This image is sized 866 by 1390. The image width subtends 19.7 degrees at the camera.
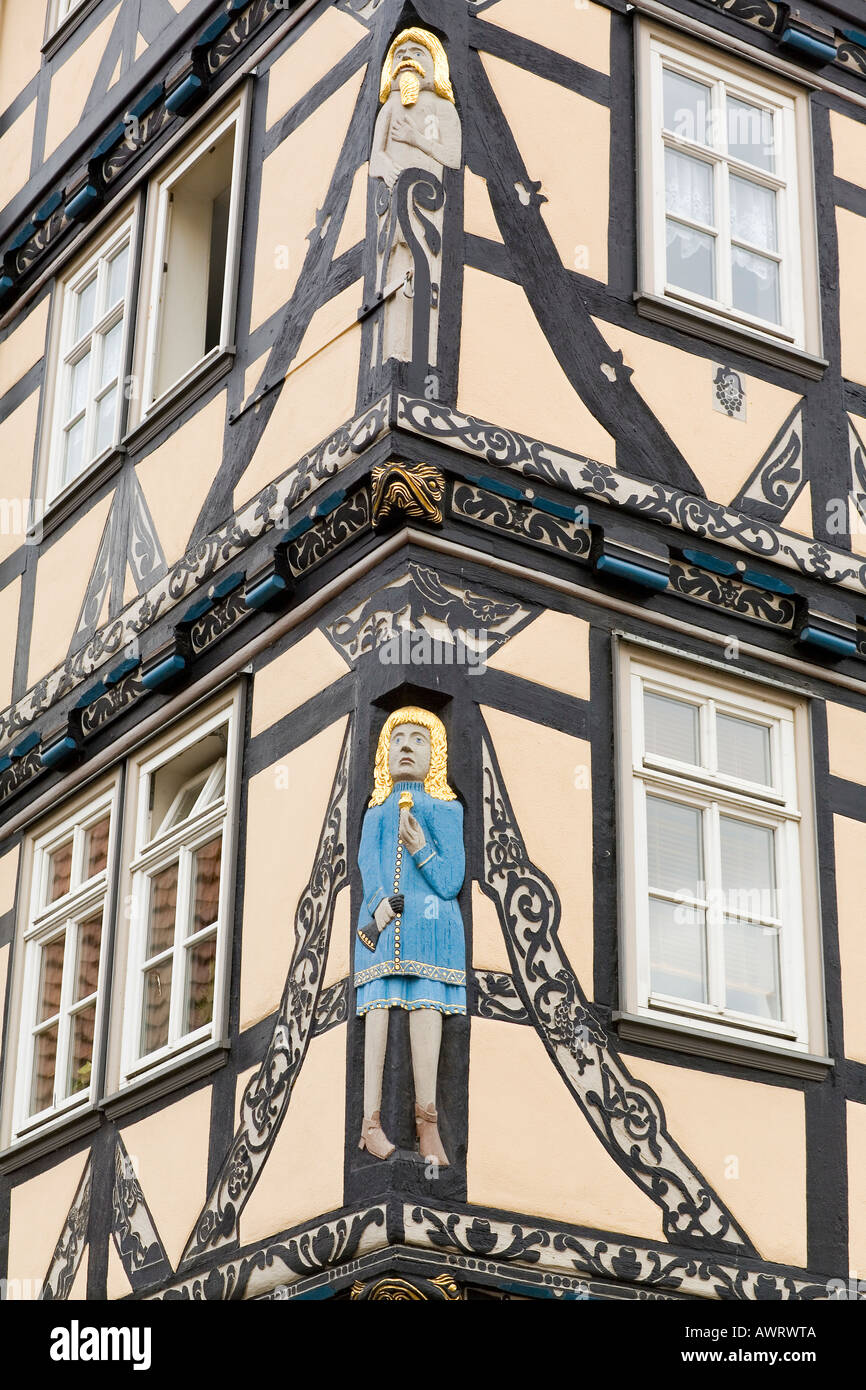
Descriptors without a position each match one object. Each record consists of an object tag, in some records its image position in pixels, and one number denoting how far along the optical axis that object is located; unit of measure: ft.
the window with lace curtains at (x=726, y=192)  37.88
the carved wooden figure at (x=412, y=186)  34.09
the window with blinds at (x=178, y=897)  35.06
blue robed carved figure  29.76
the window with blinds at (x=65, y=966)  38.11
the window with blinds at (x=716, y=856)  33.06
